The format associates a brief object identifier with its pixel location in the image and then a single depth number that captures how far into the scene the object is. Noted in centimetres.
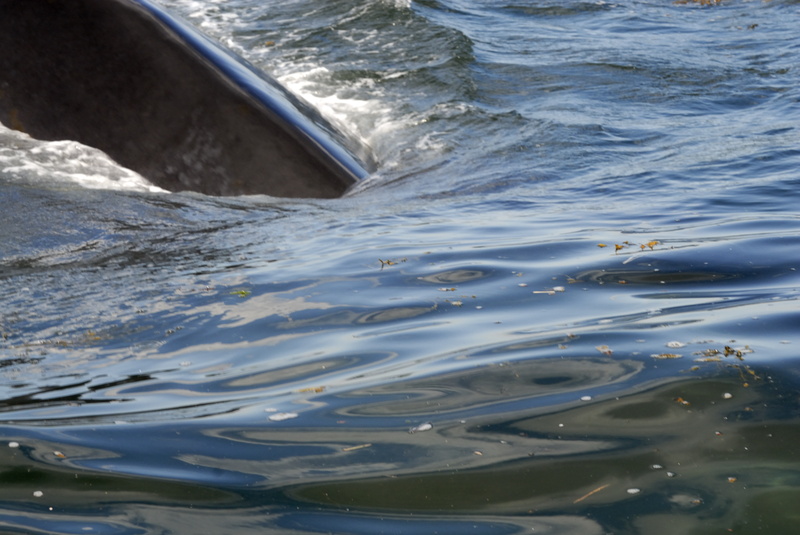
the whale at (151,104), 1035
